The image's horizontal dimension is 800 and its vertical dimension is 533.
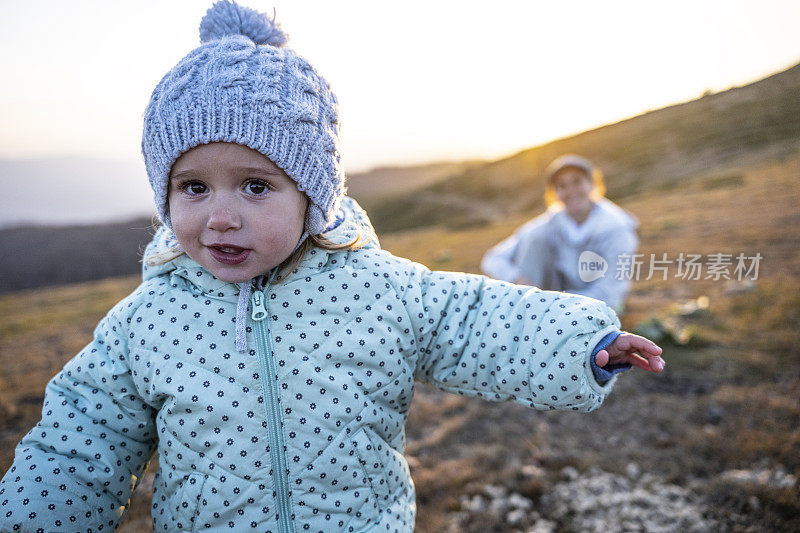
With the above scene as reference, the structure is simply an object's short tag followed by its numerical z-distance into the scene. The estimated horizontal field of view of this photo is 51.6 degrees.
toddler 0.66
